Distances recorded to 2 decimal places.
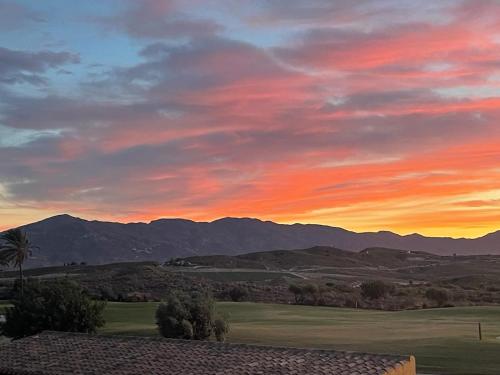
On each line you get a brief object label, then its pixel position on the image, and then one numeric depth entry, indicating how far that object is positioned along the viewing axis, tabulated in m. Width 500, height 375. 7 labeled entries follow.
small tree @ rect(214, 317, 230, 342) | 40.31
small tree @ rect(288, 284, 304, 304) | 81.81
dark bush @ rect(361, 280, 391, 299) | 86.44
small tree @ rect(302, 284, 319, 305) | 82.75
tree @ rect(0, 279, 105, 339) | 40.56
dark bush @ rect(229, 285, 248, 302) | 82.88
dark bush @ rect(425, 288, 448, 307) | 82.21
